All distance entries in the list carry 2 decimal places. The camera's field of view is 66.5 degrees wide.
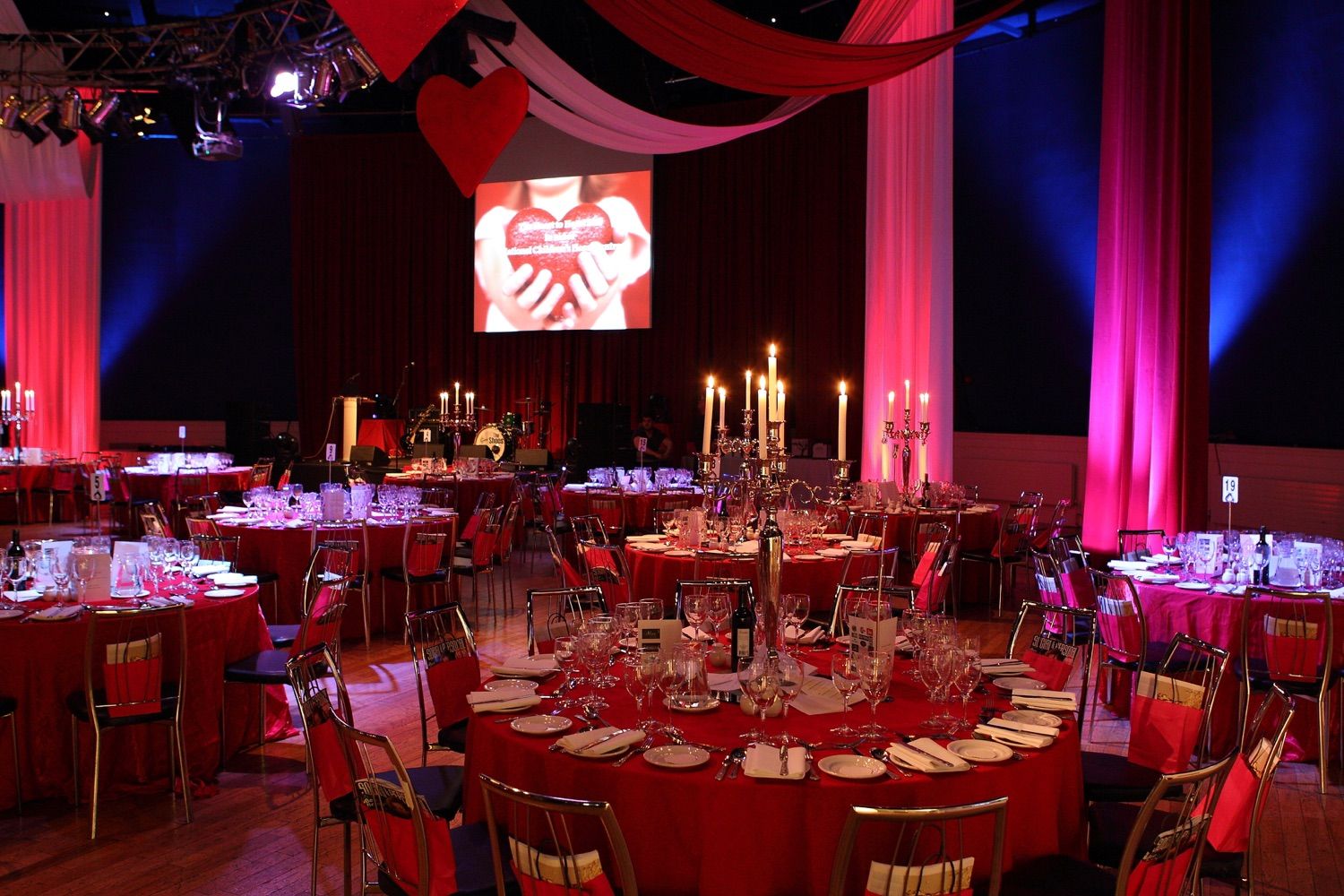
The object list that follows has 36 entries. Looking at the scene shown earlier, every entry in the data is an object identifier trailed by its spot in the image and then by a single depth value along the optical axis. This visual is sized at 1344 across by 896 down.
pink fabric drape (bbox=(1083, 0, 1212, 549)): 8.18
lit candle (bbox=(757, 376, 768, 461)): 3.73
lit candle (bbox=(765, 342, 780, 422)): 3.71
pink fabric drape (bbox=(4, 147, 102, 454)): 14.73
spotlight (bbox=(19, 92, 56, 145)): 10.37
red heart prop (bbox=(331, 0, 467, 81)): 3.08
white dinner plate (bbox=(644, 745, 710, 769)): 2.49
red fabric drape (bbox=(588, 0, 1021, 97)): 4.36
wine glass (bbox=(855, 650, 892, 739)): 2.76
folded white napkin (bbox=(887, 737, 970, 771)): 2.50
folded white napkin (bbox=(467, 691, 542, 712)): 2.96
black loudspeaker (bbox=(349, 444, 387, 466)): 12.23
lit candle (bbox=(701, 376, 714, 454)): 4.05
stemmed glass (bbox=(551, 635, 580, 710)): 3.25
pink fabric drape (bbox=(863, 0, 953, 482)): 9.83
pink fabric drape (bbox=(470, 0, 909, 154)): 6.61
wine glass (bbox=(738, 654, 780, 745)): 2.76
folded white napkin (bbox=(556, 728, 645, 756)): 2.58
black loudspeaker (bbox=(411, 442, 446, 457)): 12.07
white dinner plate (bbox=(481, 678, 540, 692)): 3.16
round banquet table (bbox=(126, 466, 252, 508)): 10.93
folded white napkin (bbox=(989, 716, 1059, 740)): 2.78
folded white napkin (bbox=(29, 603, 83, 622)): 4.18
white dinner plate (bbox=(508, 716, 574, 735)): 2.75
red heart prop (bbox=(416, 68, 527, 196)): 6.21
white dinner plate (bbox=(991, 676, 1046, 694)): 3.28
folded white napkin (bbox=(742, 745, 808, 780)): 2.41
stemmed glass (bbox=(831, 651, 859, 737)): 2.85
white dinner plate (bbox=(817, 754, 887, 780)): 2.43
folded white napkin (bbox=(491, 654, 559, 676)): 3.38
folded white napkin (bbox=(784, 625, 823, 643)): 3.88
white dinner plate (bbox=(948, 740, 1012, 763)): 2.58
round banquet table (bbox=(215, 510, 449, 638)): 6.93
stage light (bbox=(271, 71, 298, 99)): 9.77
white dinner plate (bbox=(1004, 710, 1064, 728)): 2.89
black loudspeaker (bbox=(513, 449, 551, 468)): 13.12
